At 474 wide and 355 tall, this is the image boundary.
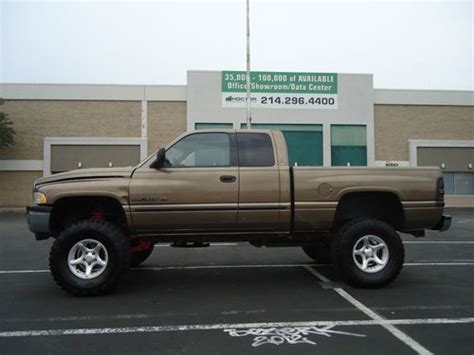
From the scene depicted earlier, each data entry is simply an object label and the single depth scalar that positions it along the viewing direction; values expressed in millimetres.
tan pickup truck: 6426
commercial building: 28250
